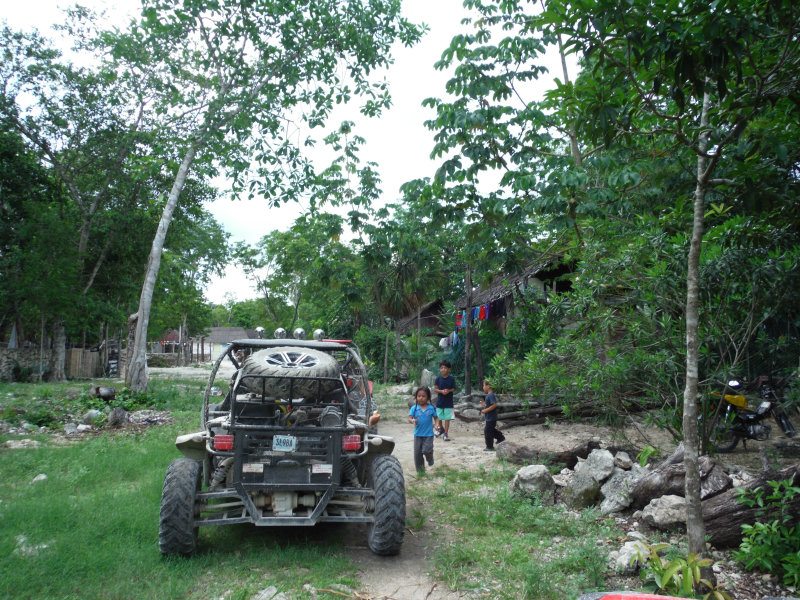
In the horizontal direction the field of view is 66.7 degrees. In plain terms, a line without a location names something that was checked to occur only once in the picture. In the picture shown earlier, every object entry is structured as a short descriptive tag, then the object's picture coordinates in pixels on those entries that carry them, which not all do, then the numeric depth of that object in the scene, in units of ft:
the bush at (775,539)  14.43
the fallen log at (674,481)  18.21
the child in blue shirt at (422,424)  28.76
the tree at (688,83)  13.71
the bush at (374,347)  94.43
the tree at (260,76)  52.31
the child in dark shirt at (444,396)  37.58
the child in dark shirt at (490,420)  35.24
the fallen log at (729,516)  16.35
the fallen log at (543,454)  27.48
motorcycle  27.09
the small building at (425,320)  93.98
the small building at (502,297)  50.70
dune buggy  16.93
